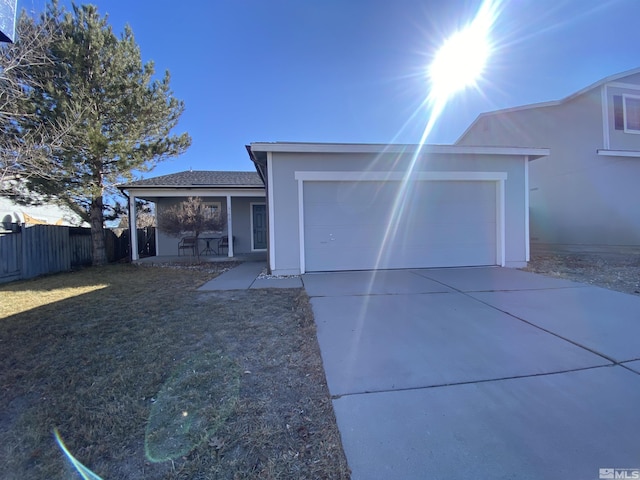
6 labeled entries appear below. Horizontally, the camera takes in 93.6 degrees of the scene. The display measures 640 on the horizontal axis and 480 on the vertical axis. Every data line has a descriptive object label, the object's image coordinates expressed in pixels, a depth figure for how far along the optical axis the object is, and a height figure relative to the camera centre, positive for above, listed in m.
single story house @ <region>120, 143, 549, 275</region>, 7.19 +0.78
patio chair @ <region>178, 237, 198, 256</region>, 11.92 -0.14
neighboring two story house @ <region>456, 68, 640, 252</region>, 10.76 +2.57
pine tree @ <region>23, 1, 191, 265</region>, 8.15 +3.92
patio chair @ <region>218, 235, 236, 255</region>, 12.67 -0.17
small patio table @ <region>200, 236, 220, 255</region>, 12.69 -0.30
